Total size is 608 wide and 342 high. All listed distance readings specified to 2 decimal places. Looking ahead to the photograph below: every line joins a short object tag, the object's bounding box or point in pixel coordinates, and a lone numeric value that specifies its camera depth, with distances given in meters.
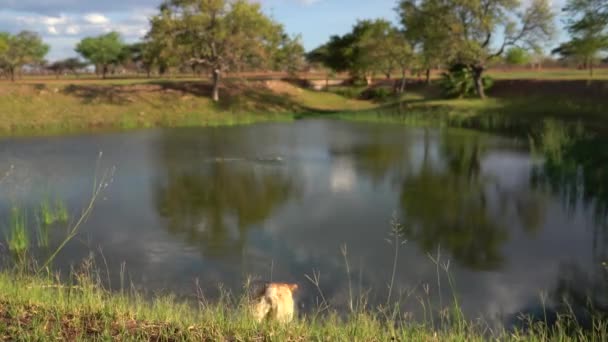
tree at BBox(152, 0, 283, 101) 32.53
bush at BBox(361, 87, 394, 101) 42.37
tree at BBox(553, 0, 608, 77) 23.53
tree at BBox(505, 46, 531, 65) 48.27
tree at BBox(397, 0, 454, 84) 34.03
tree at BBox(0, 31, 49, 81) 55.25
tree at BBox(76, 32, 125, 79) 71.81
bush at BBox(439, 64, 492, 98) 35.78
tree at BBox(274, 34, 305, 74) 37.59
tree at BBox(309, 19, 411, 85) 40.47
